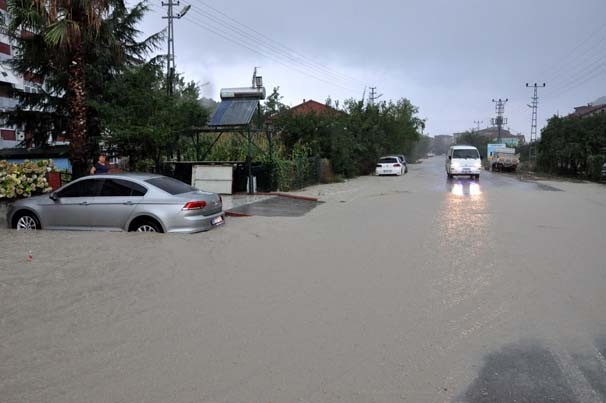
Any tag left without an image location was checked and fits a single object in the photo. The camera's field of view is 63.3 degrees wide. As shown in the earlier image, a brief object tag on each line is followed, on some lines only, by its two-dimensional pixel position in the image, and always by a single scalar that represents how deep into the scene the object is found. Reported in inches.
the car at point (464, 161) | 1156.8
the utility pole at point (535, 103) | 3061.0
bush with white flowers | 483.8
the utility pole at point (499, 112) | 3900.1
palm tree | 519.2
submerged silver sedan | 350.6
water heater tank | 728.3
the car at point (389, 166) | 1466.5
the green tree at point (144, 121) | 591.4
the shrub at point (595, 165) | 1148.5
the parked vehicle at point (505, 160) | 1749.5
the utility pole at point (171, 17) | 1289.4
